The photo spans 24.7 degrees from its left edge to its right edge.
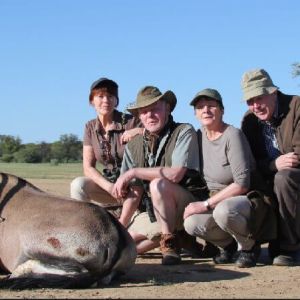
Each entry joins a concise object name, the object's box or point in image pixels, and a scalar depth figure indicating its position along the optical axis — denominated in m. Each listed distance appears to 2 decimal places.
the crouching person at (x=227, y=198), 7.40
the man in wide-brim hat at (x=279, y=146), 7.50
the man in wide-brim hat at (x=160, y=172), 7.70
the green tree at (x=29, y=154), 66.25
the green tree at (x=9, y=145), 70.62
